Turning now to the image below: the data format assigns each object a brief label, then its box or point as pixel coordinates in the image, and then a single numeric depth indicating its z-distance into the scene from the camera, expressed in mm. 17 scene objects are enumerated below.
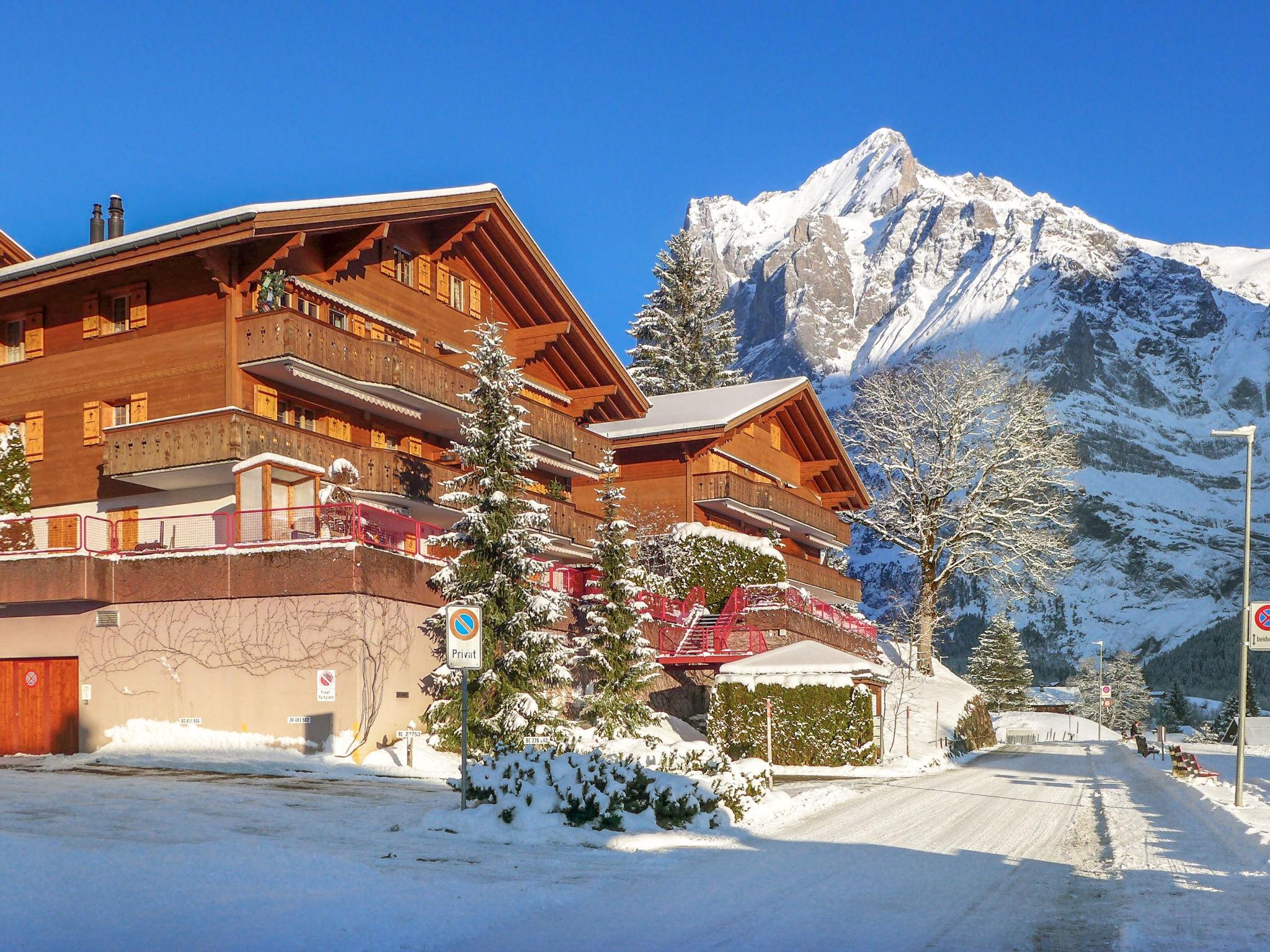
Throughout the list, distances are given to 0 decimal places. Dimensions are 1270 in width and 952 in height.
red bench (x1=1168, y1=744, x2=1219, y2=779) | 32594
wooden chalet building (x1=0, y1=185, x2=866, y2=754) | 25938
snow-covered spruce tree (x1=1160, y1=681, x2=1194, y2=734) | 125931
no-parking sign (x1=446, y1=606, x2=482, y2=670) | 15820
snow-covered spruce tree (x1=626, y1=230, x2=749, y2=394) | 79500
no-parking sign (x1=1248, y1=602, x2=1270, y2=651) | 22797
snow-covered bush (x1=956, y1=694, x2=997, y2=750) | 50500
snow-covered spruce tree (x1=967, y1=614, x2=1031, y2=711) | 102188
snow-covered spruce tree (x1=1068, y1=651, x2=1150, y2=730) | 136875
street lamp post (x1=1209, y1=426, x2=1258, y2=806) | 23047
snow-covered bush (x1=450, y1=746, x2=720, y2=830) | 16438
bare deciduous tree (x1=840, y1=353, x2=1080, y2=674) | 56344
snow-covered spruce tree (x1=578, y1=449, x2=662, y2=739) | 32344
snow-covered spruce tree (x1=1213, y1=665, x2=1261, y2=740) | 104331
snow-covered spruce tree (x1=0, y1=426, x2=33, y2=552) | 30969
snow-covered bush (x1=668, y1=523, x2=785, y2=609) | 43312
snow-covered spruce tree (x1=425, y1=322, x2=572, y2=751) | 26859
